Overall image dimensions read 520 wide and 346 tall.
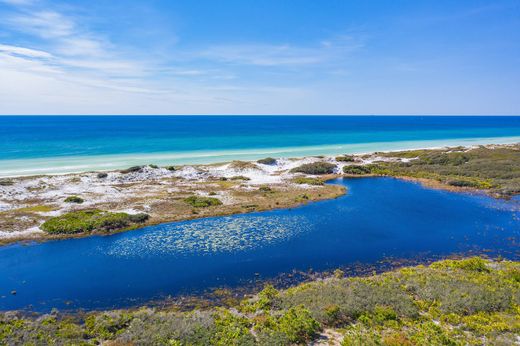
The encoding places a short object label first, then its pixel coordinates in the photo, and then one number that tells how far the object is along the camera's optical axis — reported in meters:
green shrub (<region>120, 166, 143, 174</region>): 69.12
